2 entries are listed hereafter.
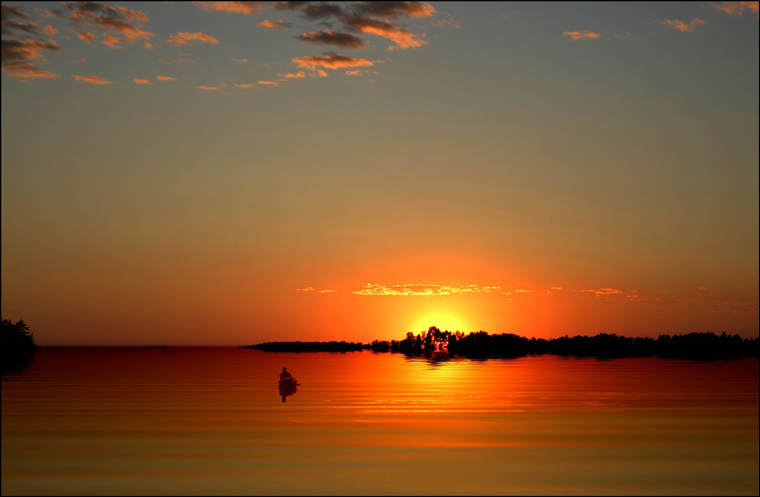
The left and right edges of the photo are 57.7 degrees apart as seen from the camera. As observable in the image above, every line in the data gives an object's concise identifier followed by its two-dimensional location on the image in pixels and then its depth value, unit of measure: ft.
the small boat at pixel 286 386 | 156.35
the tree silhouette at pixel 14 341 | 426.92
